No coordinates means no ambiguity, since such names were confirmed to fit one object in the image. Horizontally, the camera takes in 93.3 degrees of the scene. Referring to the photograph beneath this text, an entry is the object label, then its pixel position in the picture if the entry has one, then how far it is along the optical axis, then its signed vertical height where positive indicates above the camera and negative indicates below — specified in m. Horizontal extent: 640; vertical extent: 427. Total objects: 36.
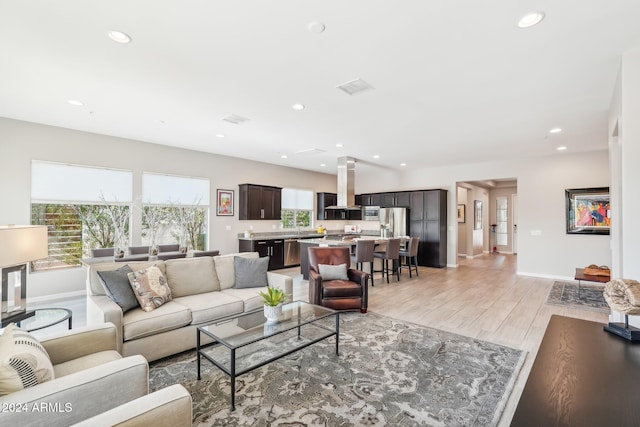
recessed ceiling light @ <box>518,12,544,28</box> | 2.18 +1.47
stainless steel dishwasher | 7.99 -0.96
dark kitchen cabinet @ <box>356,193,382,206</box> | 9.48 +0.57
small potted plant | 2.78 -0.82
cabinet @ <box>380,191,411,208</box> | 8.79 +0.53
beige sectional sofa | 2.65 -0.91
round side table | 2.47 -0.91
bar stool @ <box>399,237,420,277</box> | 6.93 -0.74
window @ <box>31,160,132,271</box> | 4.97 +0.13
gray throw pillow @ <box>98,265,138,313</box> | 2.84 -0.70
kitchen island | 6.41 -0.58
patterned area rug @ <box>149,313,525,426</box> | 2.08 -1.36
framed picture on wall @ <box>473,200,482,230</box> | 10.44 +0.11
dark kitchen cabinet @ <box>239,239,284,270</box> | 7.31 -0.79
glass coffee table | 2.30 -0.98
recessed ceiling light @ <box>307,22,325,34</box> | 2.30 +1.47
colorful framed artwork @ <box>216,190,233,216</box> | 7.15 +0.32
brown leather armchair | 4.11 -1.02
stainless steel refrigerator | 8.69 -0.17
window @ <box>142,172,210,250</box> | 6.08 +0.12
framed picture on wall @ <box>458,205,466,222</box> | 10.11 +0.15
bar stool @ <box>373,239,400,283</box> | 6.36 -0.79
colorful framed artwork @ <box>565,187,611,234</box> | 6.20 +0.17
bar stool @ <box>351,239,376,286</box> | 6.01 -0.68
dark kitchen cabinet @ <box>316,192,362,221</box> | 9.59 +0.20
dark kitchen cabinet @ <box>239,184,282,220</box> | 7.50 +0.38
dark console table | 0.95 -0.62
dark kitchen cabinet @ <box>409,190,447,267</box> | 8.13 -0.21
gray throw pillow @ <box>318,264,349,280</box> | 4.42 -0.82
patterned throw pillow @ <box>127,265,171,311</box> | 2.94 -0.73
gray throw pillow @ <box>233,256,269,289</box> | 3.81 -0.72
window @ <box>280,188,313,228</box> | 8.79 +0.26
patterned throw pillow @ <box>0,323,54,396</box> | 1.31 -0.69
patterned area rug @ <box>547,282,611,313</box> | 4.66 -1.35
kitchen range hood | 7.25 +0.87
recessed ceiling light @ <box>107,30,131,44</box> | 2.43 +1.47
